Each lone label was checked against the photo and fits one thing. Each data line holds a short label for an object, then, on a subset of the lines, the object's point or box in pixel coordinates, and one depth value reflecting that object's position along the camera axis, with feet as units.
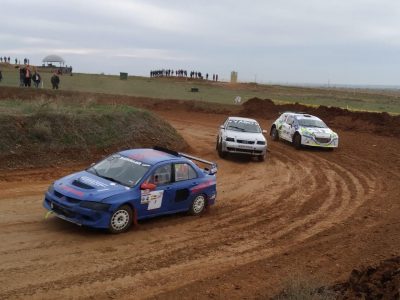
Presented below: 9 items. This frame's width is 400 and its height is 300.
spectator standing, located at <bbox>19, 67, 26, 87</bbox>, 116.99
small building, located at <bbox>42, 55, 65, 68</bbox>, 311.88
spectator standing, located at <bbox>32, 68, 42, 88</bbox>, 117.94
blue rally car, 32.14
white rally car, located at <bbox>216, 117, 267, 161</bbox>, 66.69
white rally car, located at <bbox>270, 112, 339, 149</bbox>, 79.30
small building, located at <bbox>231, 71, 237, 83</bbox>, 256.11
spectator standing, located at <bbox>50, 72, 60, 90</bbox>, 117.91
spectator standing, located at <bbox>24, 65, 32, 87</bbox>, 115.47
